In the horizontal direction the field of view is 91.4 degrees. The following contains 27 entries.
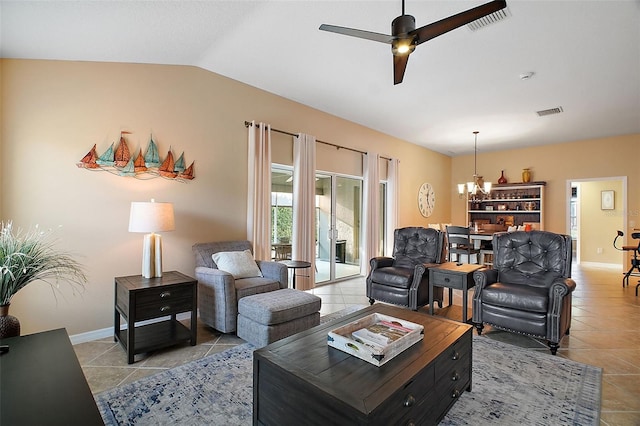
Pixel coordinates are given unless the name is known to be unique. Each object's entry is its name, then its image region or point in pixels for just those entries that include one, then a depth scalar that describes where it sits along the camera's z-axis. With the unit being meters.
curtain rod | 4.33
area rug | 1.97
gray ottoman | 2.85
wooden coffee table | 1.39
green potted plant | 1.72
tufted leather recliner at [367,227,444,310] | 4.04
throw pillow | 3.51
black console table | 1.16
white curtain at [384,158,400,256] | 6.87
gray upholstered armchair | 3.10
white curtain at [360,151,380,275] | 6.17
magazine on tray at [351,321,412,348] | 1.81
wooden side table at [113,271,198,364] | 2.69
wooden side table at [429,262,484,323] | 3.55
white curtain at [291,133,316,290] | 4.87
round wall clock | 7.96
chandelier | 6.61
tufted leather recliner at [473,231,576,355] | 2.93
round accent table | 3.82
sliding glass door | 5.75
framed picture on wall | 8.05
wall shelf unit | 7.84
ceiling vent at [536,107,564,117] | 5.13
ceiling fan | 2.00
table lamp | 2.97
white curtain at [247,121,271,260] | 4.29
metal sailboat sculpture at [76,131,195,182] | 3.15
